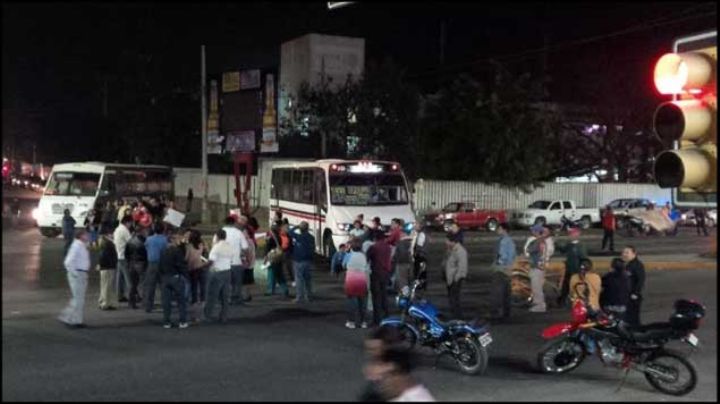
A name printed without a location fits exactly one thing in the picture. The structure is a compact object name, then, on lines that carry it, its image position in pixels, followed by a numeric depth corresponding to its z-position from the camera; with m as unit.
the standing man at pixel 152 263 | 12.55
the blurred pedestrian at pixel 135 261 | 13.39
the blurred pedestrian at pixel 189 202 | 40.25
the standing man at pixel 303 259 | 14.51
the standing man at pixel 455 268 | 12.96
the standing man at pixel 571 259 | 14.46
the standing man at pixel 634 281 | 10.47
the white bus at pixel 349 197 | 20.55
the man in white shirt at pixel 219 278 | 12.13
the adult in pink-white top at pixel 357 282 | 12.02
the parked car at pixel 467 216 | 36.50
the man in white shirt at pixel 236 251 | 12.95
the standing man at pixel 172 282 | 11.62
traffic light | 4.57
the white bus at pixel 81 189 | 27.58
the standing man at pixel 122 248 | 13.50
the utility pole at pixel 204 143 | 35.38
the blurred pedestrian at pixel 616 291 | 10.09
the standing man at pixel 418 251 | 15.80
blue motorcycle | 9.05
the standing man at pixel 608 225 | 26.56
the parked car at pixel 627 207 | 37.78
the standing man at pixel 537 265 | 14.34
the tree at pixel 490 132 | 40.62
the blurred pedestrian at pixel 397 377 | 3.72
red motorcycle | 8.26
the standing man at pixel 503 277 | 13.29
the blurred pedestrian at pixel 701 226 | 34.00
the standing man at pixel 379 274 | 12.30
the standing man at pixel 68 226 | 18.72
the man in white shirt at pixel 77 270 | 10.20
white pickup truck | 39.56
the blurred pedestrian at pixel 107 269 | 13.11
